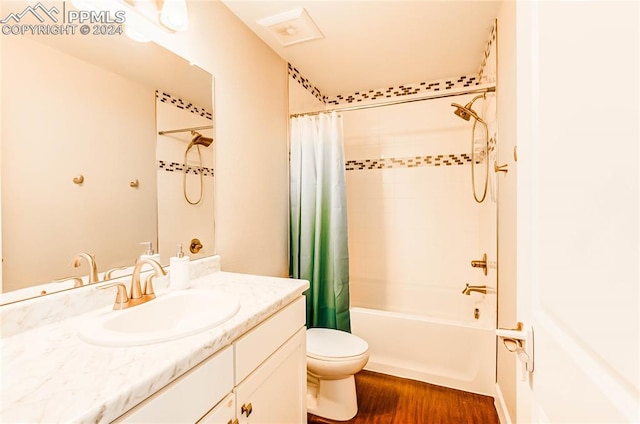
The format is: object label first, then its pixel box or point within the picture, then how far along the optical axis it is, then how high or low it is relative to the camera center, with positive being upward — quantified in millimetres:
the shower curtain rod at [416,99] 1794 +746
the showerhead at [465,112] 1979 +698
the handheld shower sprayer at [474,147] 2000 +460
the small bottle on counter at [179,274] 1162 -269
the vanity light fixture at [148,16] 1050 +770
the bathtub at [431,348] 1854 -989
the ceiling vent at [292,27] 1634 +1106
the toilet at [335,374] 1582 -936
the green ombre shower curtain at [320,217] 2102 -67
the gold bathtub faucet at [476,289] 2105 -606
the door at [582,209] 322 -2
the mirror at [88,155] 810 +185
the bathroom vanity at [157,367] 522 -342
